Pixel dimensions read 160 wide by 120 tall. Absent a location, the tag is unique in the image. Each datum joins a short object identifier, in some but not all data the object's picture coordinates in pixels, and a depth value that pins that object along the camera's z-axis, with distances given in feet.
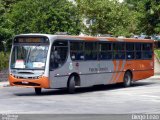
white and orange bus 79.20
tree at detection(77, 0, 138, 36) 145.48
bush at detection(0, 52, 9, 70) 113.29
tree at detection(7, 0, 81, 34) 125.90
